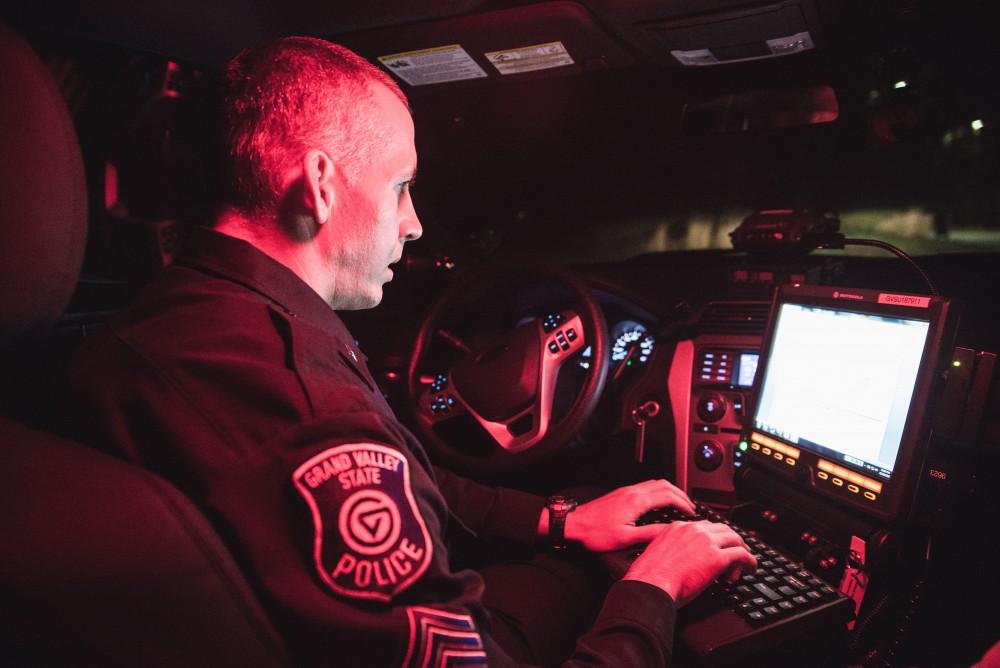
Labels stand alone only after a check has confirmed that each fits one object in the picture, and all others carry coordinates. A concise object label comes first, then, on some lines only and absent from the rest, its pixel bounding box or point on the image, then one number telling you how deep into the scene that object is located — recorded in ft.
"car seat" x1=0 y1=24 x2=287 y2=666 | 1.56
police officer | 2.06
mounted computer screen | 3.39
